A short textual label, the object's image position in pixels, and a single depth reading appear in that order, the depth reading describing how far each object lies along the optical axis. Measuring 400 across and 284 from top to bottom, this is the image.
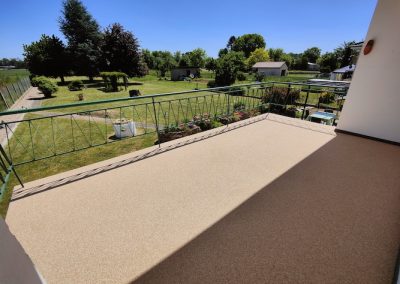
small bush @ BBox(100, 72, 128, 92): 16.91
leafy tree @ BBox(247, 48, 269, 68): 43.53
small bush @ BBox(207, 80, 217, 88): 22.76
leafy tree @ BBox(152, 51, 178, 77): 37.37
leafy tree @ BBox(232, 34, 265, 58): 52.94
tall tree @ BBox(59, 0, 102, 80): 21.23
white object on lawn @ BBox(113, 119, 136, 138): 5.45
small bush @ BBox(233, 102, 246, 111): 5.91
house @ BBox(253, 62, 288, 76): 35.59
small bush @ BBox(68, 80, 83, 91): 17.41
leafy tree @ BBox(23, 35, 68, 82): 19.30
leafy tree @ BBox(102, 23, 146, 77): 20.06
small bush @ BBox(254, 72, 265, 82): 25.88
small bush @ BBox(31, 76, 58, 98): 13.24
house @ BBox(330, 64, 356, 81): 16.28
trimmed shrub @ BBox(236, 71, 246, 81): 25.14
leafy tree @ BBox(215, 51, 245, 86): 20.98
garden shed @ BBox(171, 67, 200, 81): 32.16
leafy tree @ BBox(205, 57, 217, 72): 41.35
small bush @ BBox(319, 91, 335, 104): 12.80
